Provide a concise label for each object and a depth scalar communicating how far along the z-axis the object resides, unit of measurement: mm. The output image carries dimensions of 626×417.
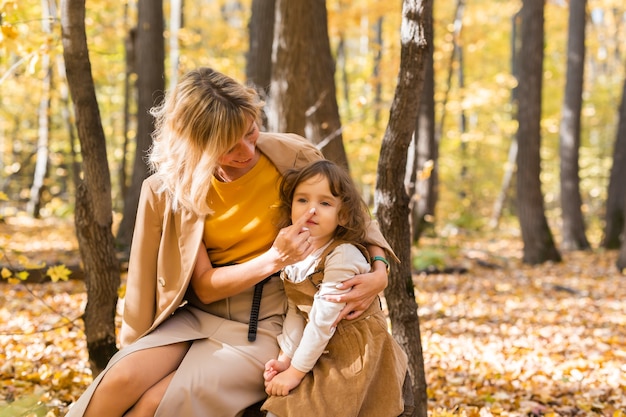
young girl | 2293
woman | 2309
